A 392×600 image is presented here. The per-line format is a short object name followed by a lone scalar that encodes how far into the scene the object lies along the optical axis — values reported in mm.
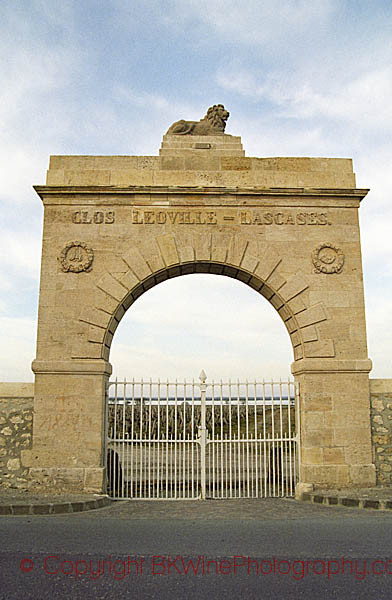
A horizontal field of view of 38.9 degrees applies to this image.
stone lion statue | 11000
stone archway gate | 9406
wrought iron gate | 9445
